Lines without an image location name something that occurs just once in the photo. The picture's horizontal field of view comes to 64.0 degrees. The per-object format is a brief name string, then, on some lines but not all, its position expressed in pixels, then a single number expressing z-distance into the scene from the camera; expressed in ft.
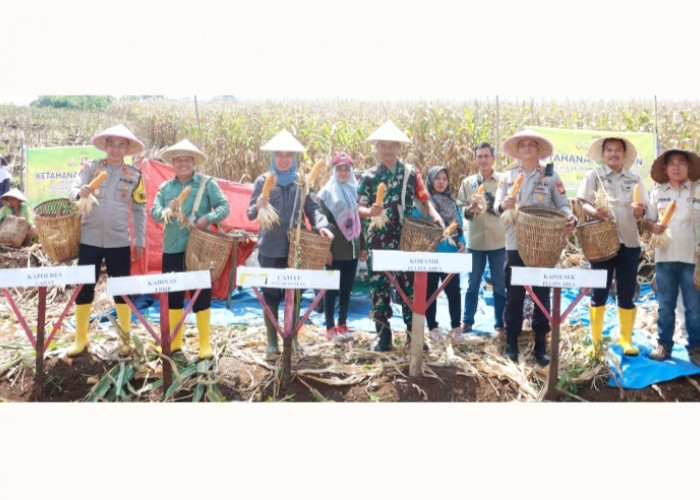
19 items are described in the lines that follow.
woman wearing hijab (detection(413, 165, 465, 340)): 16.99
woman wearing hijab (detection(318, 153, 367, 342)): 16.24
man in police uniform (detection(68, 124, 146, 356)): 15.38
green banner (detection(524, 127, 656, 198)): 24.49
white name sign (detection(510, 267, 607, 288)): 13.65
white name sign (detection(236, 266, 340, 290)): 13.70
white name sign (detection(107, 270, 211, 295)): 13.52
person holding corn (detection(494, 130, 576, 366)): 15.31
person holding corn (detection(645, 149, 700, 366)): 15.19
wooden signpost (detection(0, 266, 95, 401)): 13.83
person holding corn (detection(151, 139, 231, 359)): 15.10
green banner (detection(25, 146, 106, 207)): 25.11
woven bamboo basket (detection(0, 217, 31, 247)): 22.34
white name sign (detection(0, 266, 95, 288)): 13.82
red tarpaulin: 22.09
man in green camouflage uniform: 15.99
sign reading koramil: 14.11
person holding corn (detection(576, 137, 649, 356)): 15.23
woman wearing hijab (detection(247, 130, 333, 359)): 15.46
